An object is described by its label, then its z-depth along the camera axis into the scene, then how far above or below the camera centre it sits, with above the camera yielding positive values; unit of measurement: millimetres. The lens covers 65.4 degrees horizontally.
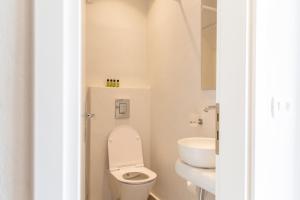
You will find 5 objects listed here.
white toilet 2145 -773
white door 759 -1
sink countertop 1204 -439
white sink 1316 -340
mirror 1765 +405
